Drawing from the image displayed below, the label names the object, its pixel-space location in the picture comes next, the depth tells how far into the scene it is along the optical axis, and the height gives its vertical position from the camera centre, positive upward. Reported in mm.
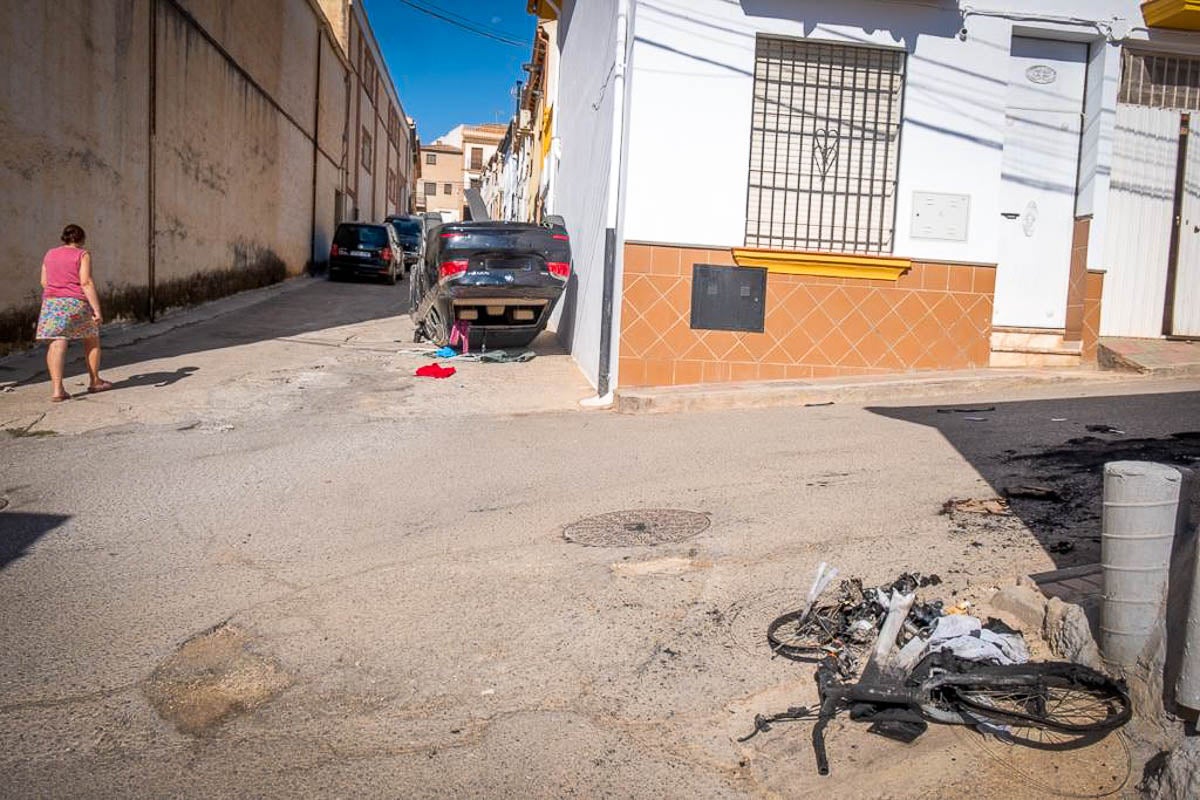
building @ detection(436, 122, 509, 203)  75500 +10261
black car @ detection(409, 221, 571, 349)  10719 +92
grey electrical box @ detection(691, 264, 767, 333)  9391 -92
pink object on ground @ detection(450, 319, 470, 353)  11578 -675
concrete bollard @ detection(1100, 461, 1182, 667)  3199 -792
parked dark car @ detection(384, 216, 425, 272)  31422 +1418
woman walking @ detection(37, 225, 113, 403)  8617 -362
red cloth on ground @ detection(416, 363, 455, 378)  10531 -1033
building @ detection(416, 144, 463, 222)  78812 +7732
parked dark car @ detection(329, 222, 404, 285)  24859 +481
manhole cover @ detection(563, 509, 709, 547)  5109 -1317
